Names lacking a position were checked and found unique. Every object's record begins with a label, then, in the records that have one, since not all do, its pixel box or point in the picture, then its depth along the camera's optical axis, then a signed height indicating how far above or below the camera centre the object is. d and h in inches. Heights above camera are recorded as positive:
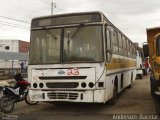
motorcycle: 227.3 -43.9
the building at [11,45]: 1436.6 +152.1
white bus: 211.6 +5.4
